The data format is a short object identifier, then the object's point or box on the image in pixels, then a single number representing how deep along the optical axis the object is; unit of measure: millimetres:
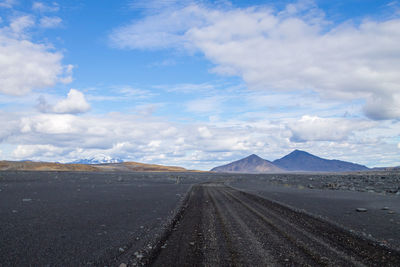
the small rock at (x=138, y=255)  7747
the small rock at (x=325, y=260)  7356
